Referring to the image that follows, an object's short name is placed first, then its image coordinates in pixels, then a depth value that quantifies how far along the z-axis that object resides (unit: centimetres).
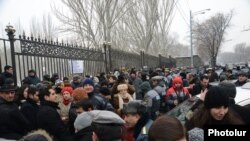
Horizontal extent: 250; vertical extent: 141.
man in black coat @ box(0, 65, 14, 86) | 746
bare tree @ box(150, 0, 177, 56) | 3152
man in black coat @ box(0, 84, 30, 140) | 454
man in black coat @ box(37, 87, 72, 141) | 464
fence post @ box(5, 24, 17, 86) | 777
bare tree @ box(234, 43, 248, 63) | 9039
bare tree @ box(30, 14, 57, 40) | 4029
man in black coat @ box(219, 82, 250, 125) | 345
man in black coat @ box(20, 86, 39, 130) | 525
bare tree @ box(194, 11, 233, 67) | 3344
